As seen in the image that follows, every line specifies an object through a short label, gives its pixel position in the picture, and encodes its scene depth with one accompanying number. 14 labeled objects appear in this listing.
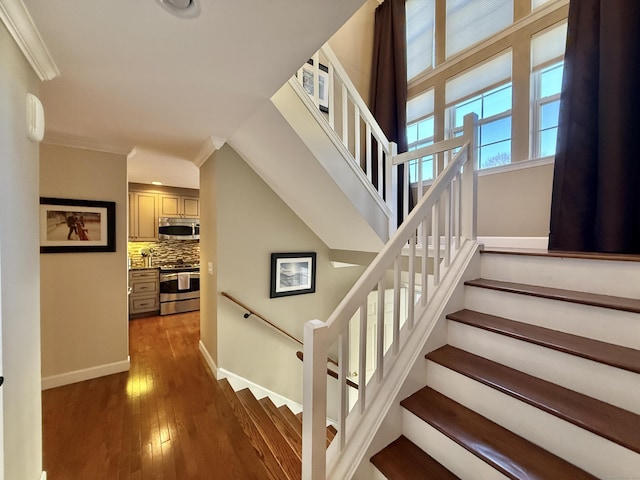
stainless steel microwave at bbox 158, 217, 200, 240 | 5.00
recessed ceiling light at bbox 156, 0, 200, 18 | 1.03
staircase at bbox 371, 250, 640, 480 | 0.94
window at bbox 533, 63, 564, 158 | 2.49
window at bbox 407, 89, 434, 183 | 3.54
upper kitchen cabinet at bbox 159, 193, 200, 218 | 5.09
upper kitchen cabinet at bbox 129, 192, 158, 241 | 4.79
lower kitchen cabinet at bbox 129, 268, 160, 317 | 4.64
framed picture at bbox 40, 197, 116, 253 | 2.46
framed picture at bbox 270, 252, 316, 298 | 3.05
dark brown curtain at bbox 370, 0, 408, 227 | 3.47
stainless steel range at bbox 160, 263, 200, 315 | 4.84
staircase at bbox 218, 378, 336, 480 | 1.66
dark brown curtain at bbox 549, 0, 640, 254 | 1.76
